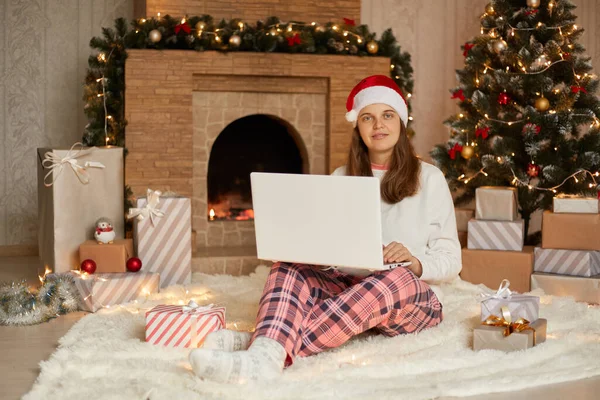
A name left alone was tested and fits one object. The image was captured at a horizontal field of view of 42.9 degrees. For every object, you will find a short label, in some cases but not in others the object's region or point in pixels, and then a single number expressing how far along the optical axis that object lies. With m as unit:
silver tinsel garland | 2.76
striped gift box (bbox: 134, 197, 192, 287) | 3.43
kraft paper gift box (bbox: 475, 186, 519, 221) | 3.50
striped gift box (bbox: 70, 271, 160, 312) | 2.99
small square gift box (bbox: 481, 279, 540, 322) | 2.34
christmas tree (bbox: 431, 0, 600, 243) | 3.63
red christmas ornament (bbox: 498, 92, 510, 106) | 3.82
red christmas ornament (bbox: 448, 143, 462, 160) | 3.88
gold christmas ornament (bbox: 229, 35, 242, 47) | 4.00
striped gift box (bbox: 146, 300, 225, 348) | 2.29
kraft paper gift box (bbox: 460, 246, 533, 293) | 3.41
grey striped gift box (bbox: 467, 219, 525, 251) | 3.48
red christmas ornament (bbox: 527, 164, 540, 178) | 3.70
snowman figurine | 3.31
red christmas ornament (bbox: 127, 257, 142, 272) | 3.21
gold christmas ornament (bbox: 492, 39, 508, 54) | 3.79
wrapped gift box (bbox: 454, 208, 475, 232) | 3.78
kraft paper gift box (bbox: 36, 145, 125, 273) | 3.29
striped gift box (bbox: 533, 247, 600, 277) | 3.30
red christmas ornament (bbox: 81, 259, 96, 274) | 3.12
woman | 1.96
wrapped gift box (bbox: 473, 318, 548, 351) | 2.22
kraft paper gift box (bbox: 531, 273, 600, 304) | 3.25
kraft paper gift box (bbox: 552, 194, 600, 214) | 3.33
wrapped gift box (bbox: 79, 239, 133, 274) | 3.23
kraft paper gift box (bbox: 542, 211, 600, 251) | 3.32
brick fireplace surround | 3.98
